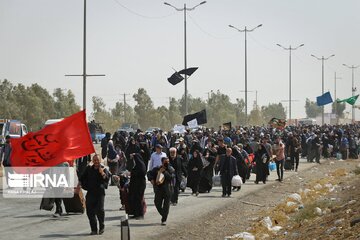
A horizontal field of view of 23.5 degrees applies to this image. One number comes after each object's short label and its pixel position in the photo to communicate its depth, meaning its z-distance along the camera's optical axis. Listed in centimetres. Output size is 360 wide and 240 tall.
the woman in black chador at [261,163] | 3080
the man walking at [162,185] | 1806
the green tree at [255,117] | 17125
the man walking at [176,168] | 2202
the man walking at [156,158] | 2062
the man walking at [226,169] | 2498
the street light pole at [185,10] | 5472
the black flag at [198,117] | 4378
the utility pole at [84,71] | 3844
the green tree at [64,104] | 9703
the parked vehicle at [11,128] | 4609
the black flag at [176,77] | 4847
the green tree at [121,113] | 13925
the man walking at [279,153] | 3069
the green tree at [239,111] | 15932
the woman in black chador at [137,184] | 1859
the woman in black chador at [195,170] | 2514
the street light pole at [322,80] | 10904
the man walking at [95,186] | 1655
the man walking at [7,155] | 2548
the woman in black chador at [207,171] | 2594
